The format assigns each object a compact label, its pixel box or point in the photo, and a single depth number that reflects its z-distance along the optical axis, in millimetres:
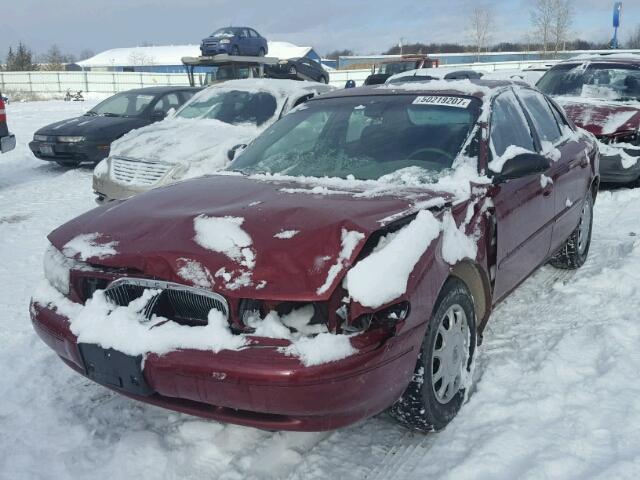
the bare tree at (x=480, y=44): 54412
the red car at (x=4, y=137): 8689
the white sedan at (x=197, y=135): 6570
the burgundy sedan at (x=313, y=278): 2252
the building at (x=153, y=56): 63462
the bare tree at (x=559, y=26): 42312
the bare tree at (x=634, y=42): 62469
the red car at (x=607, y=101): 7500
